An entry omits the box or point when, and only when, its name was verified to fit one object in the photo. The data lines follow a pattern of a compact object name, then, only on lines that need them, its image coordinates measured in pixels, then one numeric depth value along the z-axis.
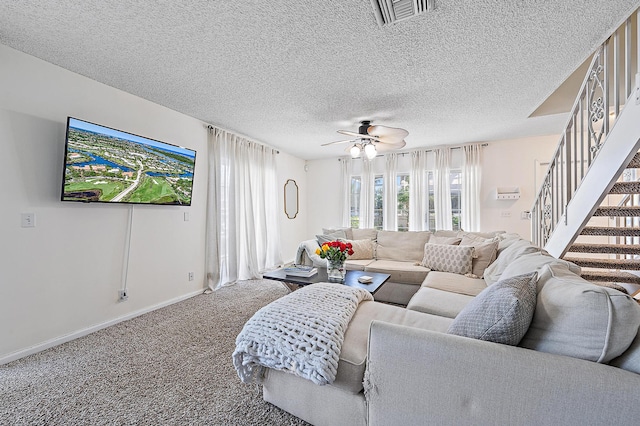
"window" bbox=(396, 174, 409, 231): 5.30
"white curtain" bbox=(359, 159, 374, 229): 5.50
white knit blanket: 1.24
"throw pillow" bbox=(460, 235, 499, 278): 3.06
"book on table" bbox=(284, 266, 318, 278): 2.87
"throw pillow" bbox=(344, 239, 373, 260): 4.00
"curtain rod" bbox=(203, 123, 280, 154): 3.76
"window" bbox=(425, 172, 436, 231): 5.04
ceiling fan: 3.02
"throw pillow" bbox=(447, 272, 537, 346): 1.04
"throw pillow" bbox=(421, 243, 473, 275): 3.09
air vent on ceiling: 1.57
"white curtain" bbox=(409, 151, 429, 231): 5.06
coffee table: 2.57
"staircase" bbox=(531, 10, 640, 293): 1.77
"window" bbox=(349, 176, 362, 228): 5.76
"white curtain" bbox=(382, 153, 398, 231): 5.33
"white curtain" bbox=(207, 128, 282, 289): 3.80
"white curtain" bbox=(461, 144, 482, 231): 4.70
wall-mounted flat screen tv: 2.28
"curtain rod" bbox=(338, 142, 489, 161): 4.67
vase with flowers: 2.72
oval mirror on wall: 5.62
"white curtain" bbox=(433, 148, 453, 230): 4.90
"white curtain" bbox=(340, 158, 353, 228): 5.75
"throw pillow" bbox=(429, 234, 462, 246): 3.57
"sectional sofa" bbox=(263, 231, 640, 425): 0.88
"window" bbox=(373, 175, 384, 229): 5.51
